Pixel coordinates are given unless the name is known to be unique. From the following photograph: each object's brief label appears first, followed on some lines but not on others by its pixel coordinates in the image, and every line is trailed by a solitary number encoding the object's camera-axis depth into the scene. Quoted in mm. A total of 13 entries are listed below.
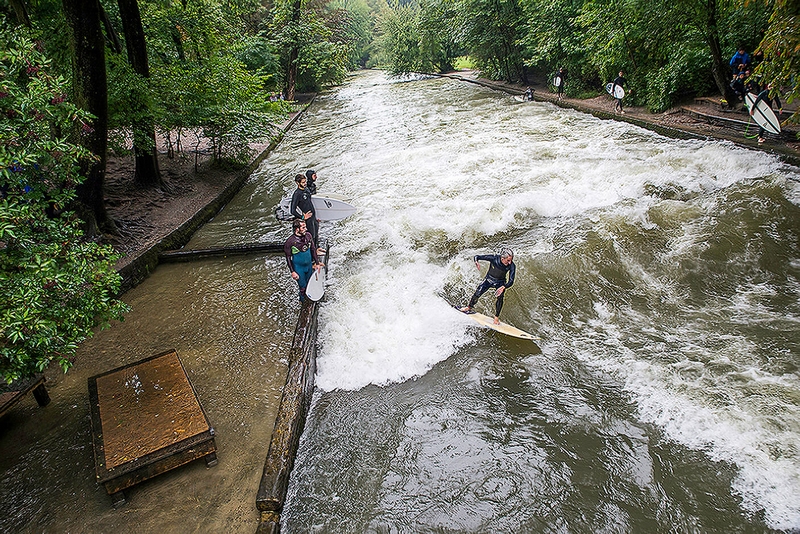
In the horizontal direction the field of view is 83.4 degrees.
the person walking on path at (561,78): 21219
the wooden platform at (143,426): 4336
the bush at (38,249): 3914
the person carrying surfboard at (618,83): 17141
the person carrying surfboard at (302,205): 8836
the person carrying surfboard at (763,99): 10852
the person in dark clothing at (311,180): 10257
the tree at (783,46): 6609
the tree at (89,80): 8000
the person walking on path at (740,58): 12328
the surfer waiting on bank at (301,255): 7145
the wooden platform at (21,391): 5074
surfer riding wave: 6906
